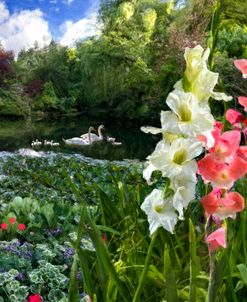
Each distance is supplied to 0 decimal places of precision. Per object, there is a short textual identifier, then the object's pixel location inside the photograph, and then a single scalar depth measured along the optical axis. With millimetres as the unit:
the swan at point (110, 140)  14734
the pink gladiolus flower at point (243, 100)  1027
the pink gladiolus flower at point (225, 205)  845
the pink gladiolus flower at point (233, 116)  1077
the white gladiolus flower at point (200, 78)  835
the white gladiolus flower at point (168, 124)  829
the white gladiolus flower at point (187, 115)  809
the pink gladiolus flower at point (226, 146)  824
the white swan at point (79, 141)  13640
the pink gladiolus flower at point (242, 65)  1062
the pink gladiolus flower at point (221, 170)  822
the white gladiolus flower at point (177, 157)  818
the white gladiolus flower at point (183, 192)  827
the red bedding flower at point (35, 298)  1499
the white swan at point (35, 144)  13617
